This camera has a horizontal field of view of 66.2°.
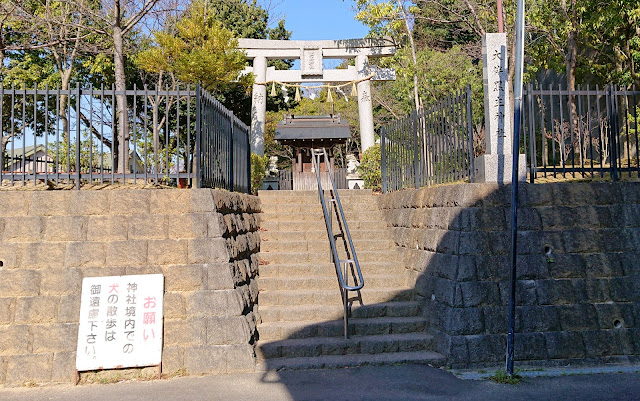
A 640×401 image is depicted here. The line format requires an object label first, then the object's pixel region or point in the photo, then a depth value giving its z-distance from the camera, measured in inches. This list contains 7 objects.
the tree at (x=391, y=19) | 735.1
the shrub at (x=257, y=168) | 722.2
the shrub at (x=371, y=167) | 642.8
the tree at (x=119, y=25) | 450.3
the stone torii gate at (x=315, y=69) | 820.6
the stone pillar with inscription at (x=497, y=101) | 257.6
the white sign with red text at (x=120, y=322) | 215.5
